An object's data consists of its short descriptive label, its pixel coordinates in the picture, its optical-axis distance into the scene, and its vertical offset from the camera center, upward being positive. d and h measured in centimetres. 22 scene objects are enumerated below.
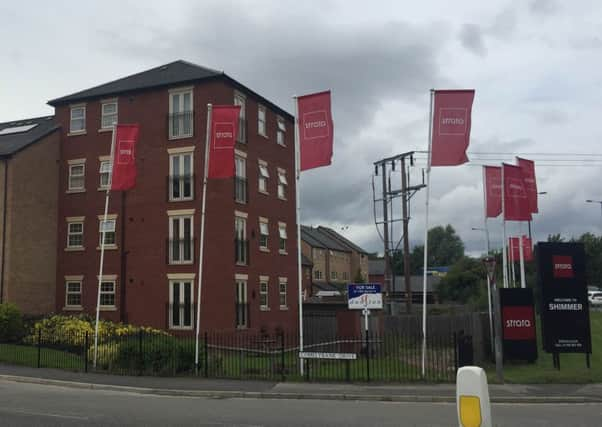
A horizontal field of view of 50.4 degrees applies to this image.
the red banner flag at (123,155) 2255 +516
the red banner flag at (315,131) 1912 +507
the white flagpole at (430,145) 1818 +453
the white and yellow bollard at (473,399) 541 -84
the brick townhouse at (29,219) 3028 +404
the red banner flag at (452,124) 1858 +509
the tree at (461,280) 6975 +222
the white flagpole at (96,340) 2081 -126
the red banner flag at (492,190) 2708 +463
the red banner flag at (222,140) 2066 +517
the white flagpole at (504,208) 2439 +349
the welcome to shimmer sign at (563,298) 1898 +5
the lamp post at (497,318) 1650 -46
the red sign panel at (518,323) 2072 -74
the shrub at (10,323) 2702 -90
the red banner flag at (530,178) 2636 +499
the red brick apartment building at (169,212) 2958 +436
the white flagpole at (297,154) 1944 +445
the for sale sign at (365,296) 1850 +13
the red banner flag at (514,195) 2450 +403
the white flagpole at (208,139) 2067 +523
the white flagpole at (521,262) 2621 +158
